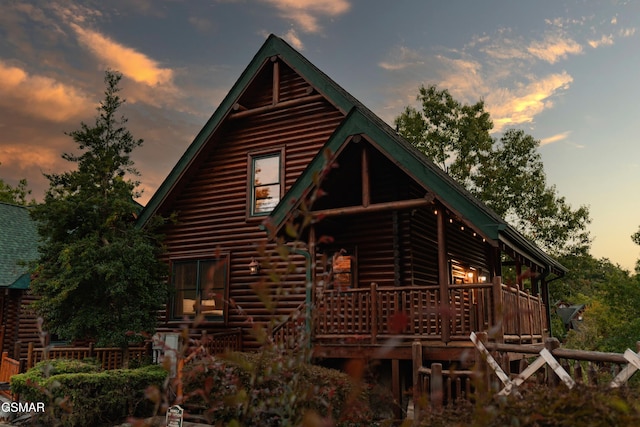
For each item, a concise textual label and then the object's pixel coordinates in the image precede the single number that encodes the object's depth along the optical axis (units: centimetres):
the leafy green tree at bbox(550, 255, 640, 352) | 1773
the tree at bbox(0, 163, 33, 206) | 5019
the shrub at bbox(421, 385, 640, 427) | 326
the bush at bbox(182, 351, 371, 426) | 263
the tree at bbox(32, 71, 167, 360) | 1292
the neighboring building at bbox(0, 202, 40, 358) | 2050
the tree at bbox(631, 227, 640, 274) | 1978
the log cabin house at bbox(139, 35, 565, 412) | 1013
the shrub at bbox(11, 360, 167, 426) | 1011
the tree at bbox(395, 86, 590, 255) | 3131
